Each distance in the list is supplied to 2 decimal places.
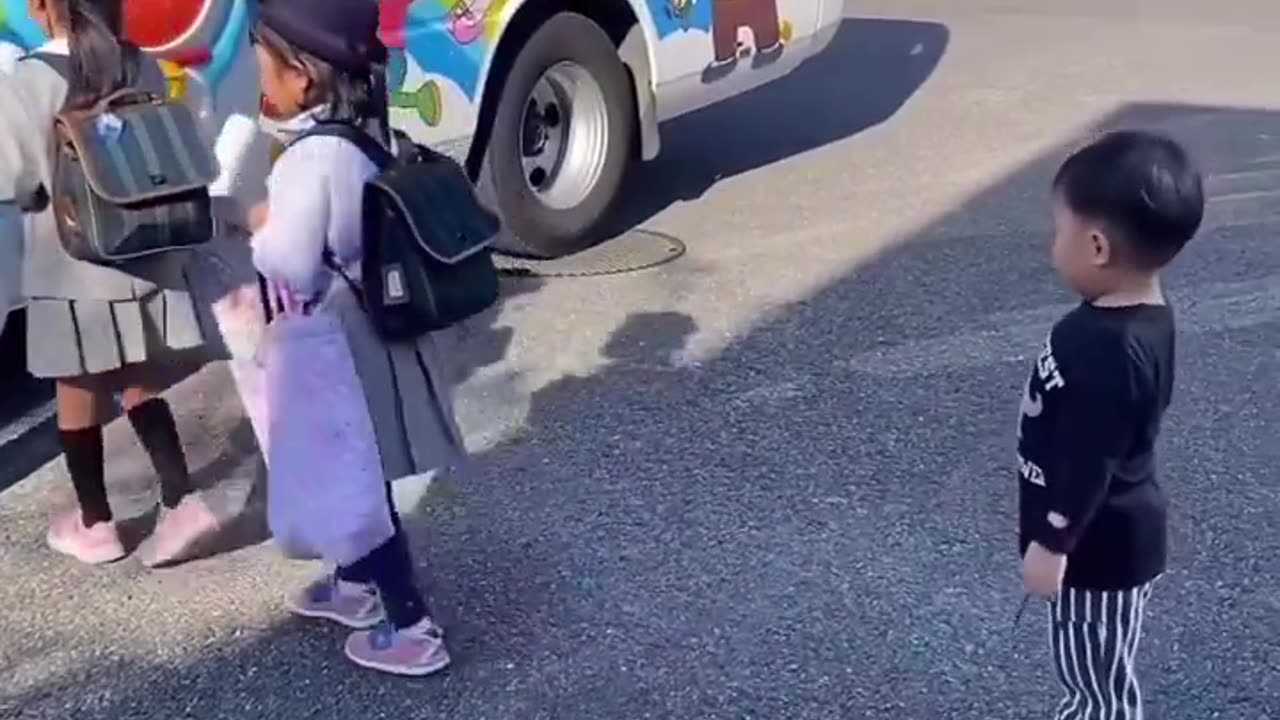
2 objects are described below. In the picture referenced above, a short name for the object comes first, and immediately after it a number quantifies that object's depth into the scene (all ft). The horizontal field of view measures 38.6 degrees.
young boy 8.21
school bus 18.80
